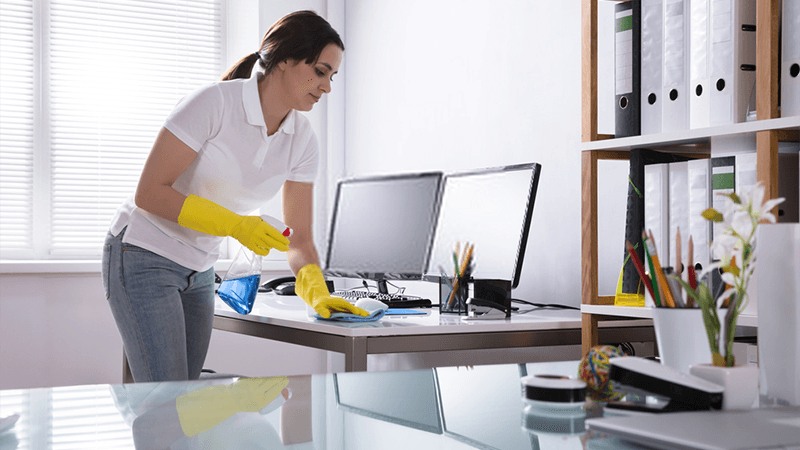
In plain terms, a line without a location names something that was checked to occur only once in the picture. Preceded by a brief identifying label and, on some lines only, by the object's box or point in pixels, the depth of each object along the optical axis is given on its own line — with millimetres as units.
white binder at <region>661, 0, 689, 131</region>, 1450
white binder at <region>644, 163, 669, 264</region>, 1544
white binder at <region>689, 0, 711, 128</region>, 1392
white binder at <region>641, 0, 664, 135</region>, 1513
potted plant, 788
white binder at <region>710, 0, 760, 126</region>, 1340
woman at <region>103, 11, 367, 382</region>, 1741
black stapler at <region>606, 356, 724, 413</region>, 725
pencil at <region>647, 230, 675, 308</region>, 926
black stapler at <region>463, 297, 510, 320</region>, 1884
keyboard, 2133
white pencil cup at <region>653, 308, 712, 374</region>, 860
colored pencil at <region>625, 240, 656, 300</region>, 924
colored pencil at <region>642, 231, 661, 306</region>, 913
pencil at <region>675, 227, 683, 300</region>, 865
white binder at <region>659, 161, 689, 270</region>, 1509
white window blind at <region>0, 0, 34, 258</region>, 3330
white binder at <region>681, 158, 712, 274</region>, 1432
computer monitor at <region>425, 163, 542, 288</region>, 2045
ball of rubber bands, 840
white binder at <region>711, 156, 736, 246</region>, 1381
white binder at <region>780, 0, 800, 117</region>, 1242
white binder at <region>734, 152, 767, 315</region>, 1293
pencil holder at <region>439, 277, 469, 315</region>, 1961
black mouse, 2574
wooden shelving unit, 1252
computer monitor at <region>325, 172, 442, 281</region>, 2234
